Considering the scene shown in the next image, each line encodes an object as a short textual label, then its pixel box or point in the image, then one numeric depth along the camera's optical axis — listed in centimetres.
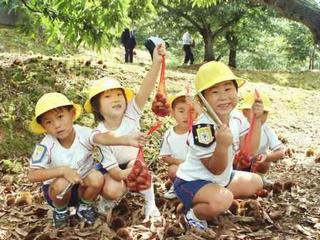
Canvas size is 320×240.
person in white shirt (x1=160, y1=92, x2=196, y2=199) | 277
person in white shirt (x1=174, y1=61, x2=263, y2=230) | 203
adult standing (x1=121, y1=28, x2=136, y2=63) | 1156
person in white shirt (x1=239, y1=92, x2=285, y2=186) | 284
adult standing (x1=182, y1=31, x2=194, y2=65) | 1295
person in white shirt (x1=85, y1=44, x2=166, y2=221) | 243
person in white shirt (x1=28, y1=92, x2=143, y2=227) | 233
